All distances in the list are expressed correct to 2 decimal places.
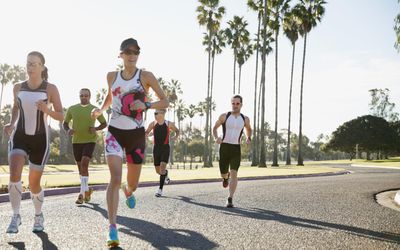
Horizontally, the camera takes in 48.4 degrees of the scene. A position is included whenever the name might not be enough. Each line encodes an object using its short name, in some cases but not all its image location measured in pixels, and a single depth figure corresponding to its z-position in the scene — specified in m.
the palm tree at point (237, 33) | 55.25
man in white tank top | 9.32
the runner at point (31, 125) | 5.54
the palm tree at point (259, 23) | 48.84
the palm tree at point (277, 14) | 47.38
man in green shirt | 9.01
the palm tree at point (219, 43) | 55.52
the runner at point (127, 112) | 5.02
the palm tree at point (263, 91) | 43.41
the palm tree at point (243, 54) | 60.75
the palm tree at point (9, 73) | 75.44
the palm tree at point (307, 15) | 48.28
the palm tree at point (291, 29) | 48.12
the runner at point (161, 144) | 11.37
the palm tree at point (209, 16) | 50.03
